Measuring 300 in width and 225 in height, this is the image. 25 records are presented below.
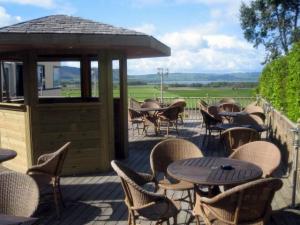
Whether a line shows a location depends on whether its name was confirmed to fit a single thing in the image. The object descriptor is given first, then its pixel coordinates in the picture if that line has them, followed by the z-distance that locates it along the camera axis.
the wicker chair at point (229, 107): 11.52
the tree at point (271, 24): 23.39
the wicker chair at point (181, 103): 11.87
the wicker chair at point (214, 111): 10.23
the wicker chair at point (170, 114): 10.64
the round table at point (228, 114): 9.16
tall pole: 18.09
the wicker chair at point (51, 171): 4.57
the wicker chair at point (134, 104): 12.32
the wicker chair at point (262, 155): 4.33
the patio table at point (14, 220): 2.65
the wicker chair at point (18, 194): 3.16
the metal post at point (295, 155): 4.86
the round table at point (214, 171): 3.51
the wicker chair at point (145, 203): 3.41
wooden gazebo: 6.19
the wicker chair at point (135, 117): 10.79
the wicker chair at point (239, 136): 6.20
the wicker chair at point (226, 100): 13.52
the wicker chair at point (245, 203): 3.06
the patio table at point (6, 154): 4.61
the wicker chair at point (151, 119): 10.98
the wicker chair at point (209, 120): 9.11
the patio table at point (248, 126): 7.15
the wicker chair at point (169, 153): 4.61
